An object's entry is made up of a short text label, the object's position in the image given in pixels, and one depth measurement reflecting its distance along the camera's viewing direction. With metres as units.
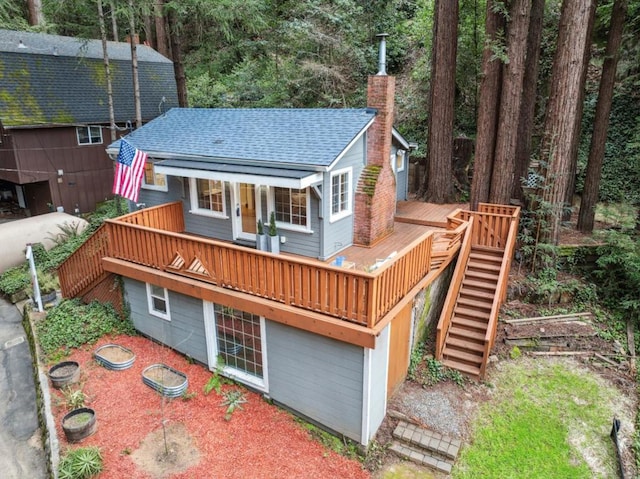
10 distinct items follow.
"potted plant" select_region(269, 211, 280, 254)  9.91
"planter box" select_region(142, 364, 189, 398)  8.20
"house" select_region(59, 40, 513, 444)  7.10
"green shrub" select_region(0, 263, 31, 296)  12.69
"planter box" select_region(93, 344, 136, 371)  8.98
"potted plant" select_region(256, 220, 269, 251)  10.09
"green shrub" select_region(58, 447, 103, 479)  6.42
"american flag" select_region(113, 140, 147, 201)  9.21
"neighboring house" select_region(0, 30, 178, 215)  16.38
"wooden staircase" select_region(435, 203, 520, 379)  9.22
